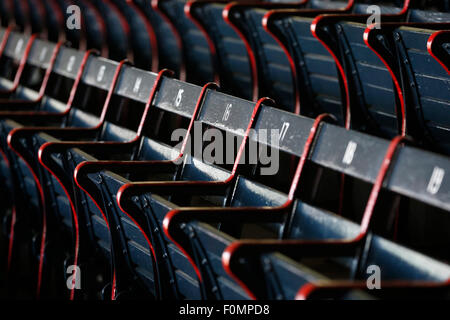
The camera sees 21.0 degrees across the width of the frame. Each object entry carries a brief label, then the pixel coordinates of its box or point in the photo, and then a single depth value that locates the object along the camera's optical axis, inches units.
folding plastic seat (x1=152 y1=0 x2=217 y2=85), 193.0
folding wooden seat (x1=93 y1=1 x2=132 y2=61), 223.0
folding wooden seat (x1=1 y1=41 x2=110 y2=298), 169.4
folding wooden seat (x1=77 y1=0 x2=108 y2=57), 234.4
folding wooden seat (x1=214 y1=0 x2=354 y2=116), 169.6
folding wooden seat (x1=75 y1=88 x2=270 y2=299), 134.5
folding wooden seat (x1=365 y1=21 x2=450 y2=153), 142.9
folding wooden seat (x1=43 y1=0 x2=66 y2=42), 262.1
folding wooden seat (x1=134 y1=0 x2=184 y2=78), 207.6
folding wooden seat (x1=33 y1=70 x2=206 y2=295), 146.9
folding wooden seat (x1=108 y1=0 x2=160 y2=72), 210.3
